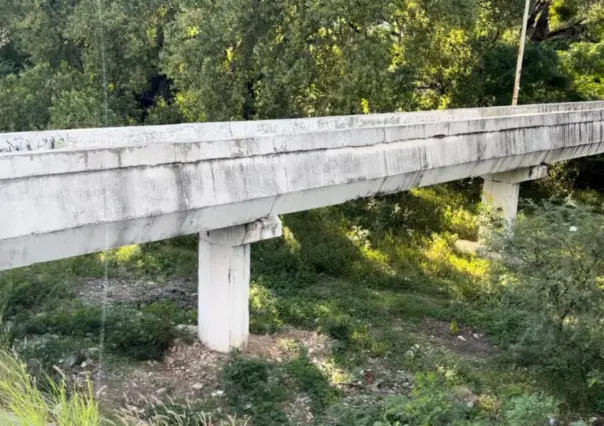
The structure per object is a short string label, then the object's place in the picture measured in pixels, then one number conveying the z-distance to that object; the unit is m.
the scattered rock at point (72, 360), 8.08
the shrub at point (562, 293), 7.32
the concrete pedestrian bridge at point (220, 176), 6.00
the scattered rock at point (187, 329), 9.08
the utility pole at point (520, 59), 13.78
